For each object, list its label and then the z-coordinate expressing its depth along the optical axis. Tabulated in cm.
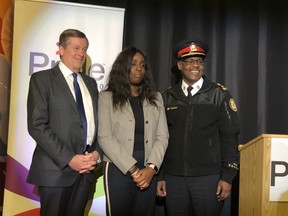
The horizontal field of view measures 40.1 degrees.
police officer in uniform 258
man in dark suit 227
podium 239
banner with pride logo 308
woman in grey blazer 241
